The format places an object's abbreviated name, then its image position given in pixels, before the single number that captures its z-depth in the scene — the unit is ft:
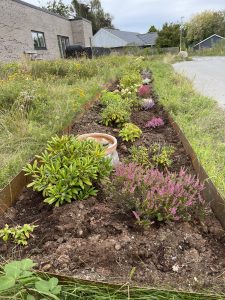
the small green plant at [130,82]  23.46
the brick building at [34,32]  50.47
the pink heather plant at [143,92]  21.30
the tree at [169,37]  132.87
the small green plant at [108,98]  17.25
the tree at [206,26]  177.64
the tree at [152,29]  205.61
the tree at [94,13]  159.02
